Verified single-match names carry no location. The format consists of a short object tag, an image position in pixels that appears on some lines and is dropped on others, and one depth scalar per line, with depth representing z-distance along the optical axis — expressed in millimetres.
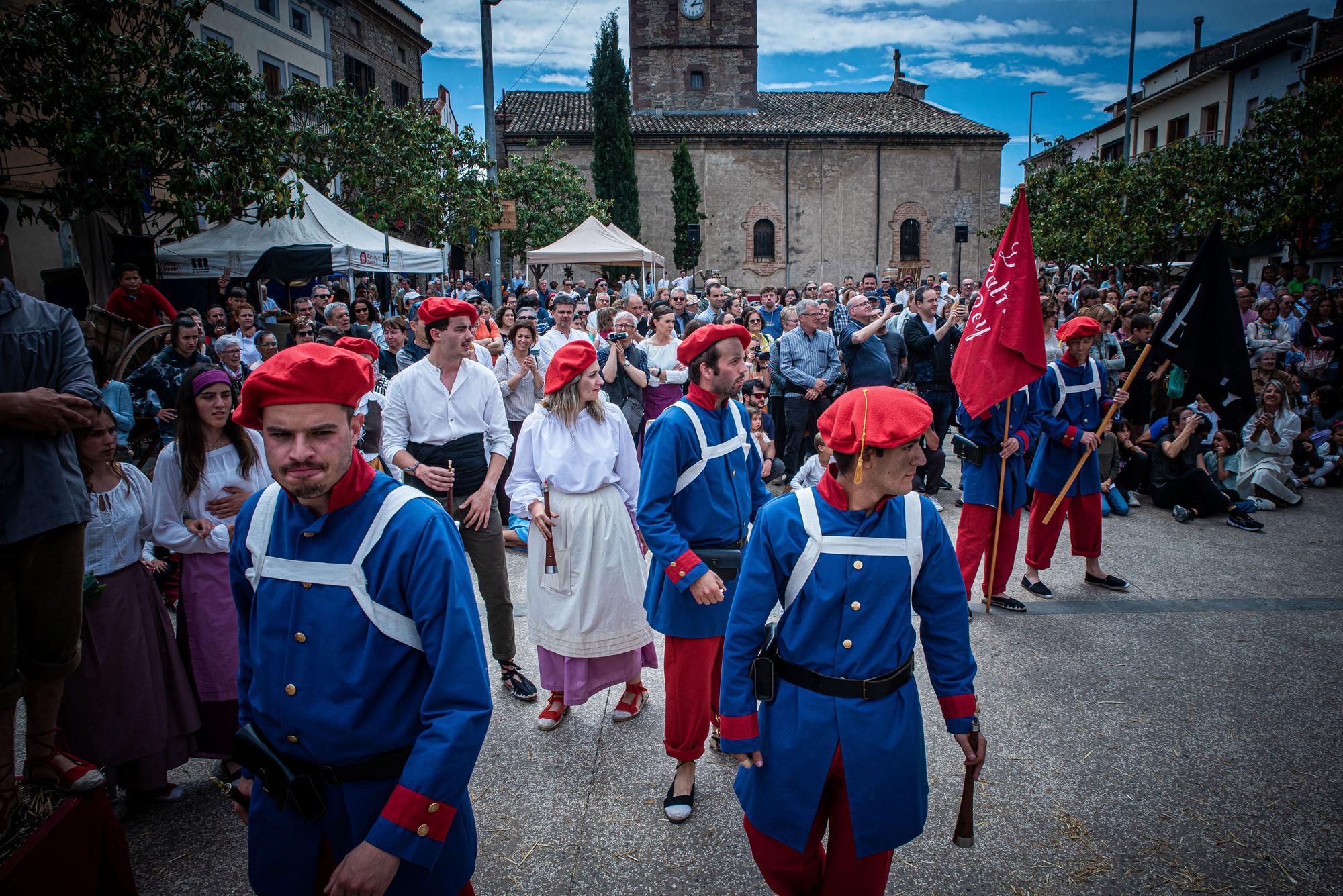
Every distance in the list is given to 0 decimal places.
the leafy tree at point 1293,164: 17859
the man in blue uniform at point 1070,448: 5684
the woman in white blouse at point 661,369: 8125
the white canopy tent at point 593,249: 17688
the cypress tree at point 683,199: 36031
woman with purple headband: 3346
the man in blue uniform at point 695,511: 3383
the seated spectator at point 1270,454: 8359
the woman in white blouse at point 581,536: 3977
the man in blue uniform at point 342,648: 1826
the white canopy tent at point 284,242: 11719
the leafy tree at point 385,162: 16062
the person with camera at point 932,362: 8828
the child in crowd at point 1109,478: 8180
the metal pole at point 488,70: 13078
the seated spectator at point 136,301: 8602
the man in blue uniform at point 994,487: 5449
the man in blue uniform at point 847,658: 2242
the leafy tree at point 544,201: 28391
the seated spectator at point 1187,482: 7914
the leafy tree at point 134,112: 8945
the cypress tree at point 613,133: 34844
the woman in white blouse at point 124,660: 3193
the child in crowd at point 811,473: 5880
